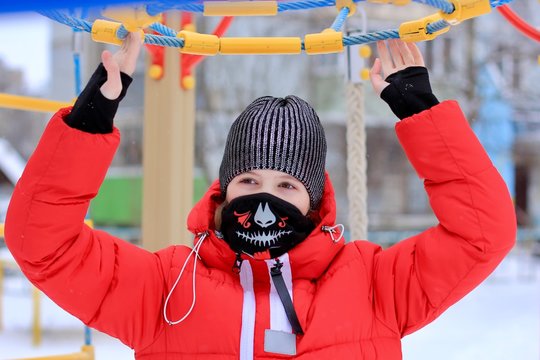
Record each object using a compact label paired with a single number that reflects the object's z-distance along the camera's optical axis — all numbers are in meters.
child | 2.11
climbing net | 2.04
